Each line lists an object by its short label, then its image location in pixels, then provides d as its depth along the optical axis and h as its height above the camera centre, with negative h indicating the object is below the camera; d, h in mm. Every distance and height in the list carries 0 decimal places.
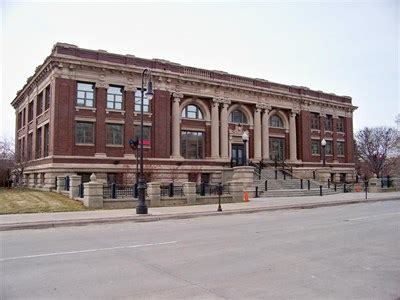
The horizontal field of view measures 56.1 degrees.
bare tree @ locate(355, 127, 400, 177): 73375 +4925
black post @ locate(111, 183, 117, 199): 21773 -1073
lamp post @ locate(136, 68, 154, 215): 18219 -1148
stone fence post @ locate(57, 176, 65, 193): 27394 -766
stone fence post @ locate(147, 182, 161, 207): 22312 -1156
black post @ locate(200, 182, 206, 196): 25153 -1100
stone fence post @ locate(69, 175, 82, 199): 23450 -716
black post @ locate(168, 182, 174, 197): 23844 -1047
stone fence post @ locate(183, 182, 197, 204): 23719 -1166
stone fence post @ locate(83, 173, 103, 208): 20562 -1145
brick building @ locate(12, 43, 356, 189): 32094 +5489
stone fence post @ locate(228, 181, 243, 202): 26047 -1211
